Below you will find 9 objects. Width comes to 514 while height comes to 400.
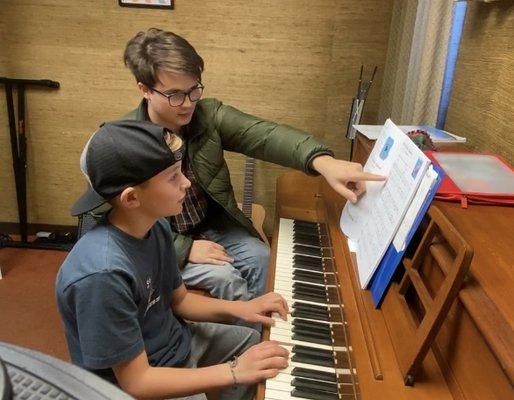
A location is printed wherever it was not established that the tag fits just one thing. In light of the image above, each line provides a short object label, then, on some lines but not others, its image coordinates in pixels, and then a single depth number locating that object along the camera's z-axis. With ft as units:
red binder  3.41
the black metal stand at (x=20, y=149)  9.01
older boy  5.12
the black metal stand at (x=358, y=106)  7.52
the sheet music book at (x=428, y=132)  4.94
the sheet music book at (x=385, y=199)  3.26
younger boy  3.10
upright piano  2.37
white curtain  5.76
